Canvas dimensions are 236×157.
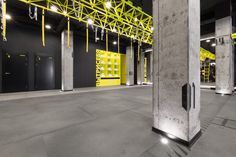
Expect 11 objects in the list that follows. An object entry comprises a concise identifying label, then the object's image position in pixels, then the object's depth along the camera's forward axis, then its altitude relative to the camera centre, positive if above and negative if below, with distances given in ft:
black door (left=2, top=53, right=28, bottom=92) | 23.85 +1.27
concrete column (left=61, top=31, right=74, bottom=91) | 27.96 +3.47
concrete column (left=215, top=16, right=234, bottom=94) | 22.20 +4.01
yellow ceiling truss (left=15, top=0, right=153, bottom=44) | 19.21 +12.91
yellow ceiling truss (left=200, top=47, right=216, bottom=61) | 52.91 +12.27
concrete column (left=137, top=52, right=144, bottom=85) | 47.06 +2.60
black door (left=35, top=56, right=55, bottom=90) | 27.71 +1.22
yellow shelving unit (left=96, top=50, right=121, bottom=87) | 39.68 +3.43
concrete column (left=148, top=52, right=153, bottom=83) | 54.87 +4.56
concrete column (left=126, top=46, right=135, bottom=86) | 43.78 +3.27
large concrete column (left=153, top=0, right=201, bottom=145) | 5.97 +0.48
